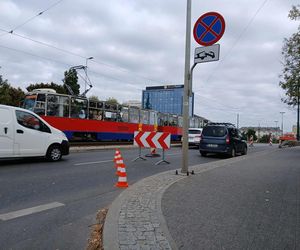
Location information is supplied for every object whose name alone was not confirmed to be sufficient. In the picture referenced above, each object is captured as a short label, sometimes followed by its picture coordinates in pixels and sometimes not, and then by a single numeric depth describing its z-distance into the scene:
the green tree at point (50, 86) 52.78
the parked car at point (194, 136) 23.72
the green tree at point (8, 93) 40.52
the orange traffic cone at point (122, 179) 7.33
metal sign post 7.88
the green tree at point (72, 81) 51.72
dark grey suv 16.00
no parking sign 7.81
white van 9.70
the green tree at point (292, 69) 24.07
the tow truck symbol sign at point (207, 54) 7.94
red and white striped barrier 11.62
